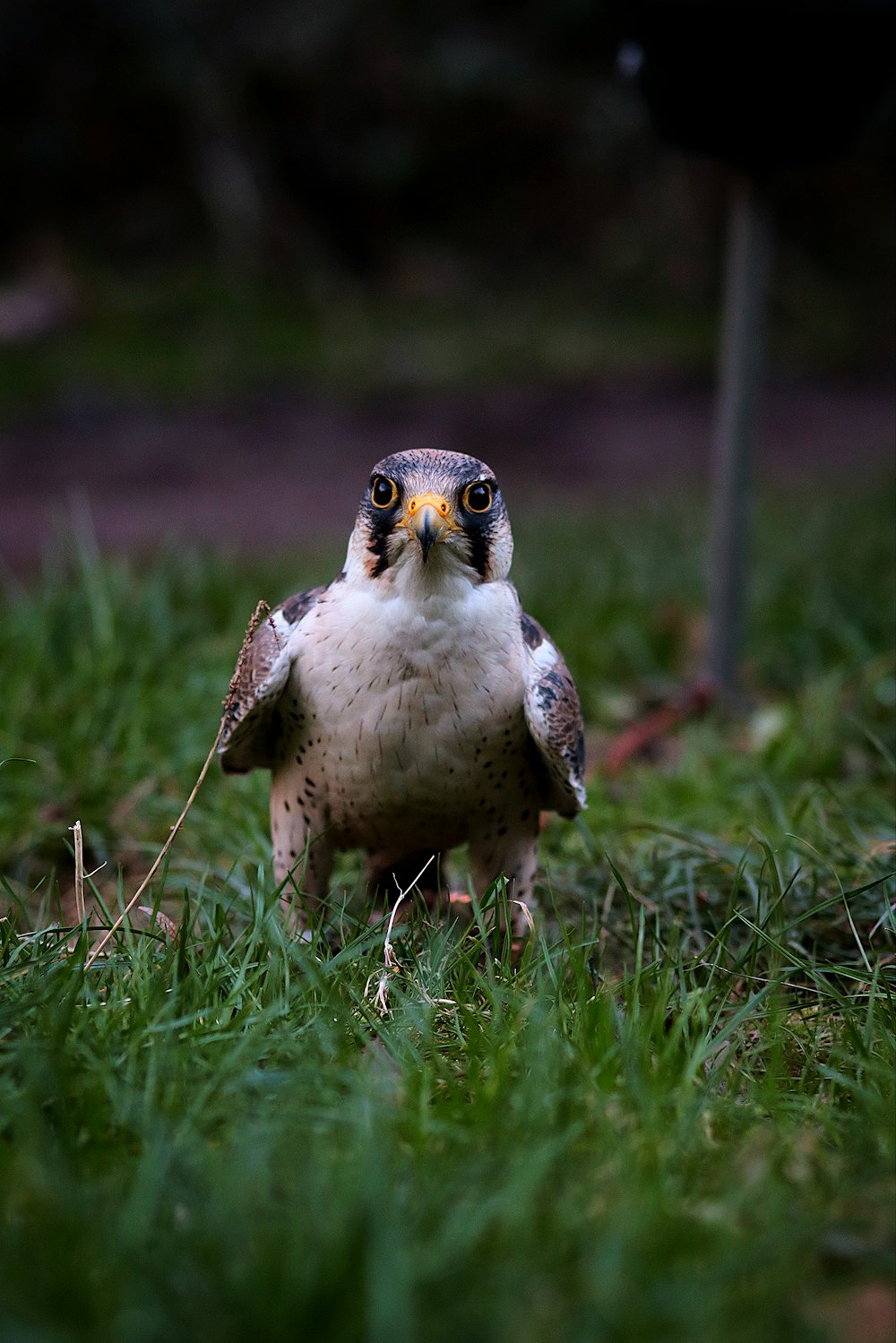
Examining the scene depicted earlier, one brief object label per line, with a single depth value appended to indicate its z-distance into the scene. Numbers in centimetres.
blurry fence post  476
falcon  241
